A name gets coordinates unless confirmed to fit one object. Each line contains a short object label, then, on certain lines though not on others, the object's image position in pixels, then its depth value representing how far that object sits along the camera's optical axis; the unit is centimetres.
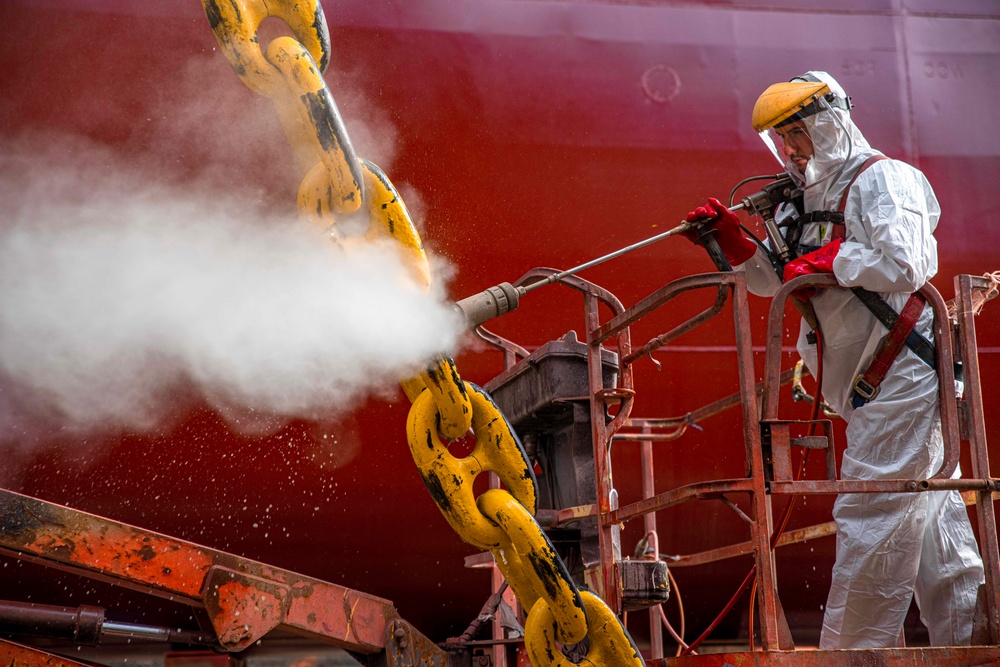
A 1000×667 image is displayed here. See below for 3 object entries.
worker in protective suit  588
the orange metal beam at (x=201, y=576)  432
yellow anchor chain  287
